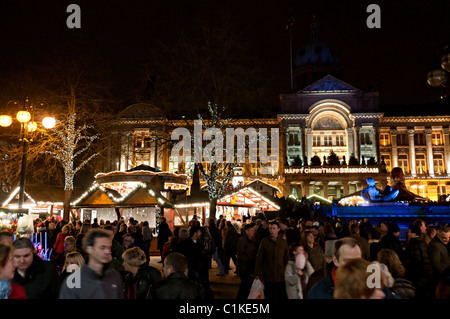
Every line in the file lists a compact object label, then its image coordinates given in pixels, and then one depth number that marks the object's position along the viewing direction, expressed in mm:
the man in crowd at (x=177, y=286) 3747
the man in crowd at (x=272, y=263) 6957
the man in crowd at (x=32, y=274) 4188
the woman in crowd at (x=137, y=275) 4586
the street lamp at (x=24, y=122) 13130
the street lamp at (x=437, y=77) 7812
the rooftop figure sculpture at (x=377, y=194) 20750
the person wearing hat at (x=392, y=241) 6901
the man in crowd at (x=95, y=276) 3502
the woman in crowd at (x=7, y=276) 3375
